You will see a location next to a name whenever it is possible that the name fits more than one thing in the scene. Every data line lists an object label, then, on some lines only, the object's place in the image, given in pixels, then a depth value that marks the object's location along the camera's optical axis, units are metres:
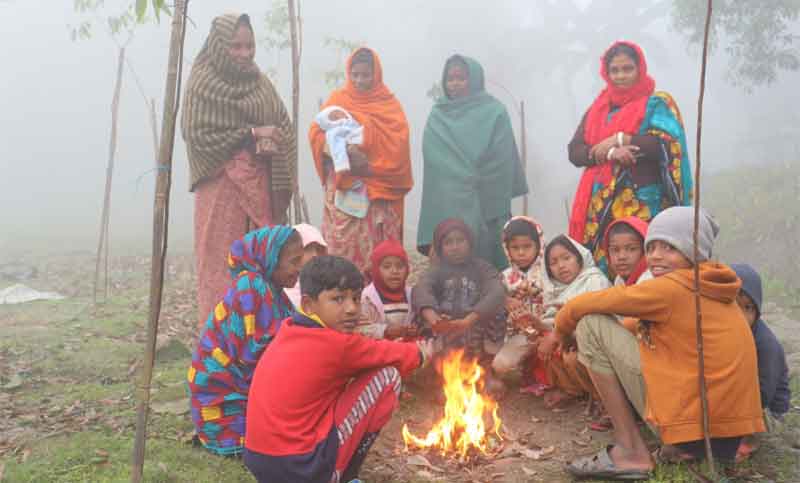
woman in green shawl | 5.35
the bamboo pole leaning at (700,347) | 2.42
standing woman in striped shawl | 4.83
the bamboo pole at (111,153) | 8.67
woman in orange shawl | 5.40
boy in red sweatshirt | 2.52
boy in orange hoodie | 2.68
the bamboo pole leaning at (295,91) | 5.64
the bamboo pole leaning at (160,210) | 2.43
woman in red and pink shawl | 4.28
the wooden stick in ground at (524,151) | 8.50
